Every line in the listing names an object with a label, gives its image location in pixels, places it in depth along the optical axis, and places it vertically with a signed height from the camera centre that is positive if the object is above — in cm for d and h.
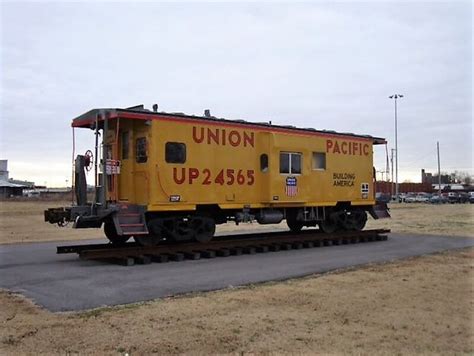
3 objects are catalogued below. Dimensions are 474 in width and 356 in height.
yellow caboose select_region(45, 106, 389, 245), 1339 +60
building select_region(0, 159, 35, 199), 10282 +245
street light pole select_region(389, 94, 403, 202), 6381 +410
